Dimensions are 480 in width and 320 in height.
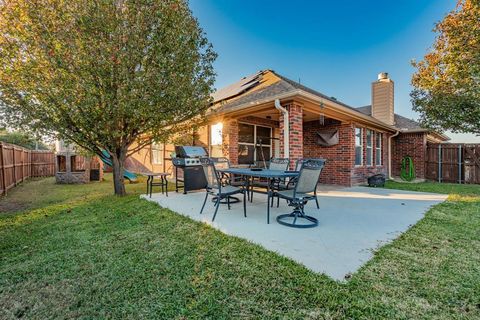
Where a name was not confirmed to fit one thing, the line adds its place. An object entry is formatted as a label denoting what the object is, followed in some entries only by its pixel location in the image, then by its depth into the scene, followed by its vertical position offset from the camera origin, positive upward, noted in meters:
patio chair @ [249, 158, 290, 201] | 5.60 -0.16
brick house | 6.18 +1.08
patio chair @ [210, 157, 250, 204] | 5.43 -0.54
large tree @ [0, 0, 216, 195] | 4.94 +2.27
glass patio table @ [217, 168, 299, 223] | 3.64 -0.29
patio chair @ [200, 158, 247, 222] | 3.95 -0.50
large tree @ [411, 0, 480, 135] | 7.52 +3.18
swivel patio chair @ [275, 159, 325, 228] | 3.47 -0.54
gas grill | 6.55 -0.26
